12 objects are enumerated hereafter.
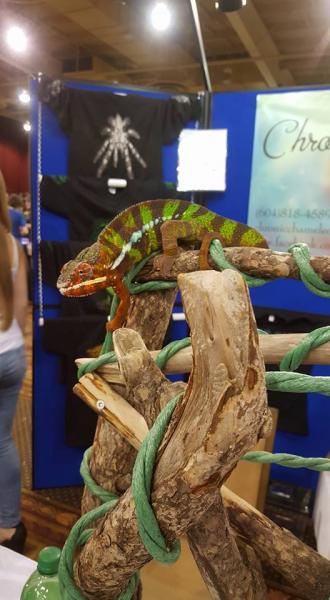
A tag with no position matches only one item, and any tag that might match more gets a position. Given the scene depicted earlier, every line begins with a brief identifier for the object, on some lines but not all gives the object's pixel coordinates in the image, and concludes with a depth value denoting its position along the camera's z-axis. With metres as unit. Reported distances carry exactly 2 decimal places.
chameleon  0.71
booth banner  1.79
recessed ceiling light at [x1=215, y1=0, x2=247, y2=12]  1.55
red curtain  5.60
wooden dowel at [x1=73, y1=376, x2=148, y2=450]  0.51
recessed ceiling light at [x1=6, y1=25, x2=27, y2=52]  2.69
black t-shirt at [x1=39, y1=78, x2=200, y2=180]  1.80
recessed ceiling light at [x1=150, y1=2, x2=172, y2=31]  2.44
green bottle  0.69
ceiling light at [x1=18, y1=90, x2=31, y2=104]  3.59
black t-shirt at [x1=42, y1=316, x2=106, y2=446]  1.92
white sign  1.82
